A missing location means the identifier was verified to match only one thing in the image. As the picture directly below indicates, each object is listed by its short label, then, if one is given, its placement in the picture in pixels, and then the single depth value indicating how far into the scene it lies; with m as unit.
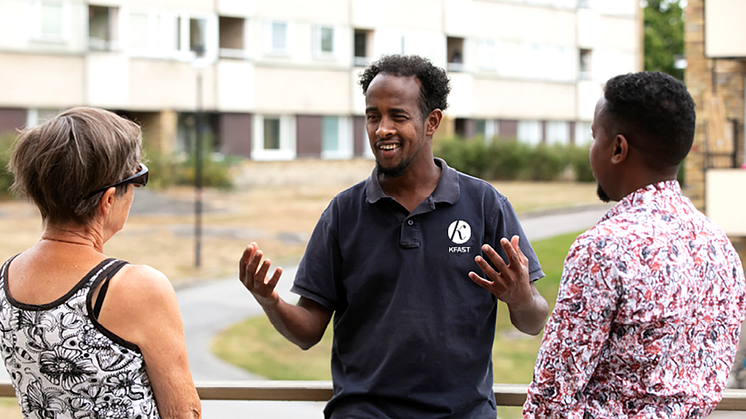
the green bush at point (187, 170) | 24.17
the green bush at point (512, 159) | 29.25
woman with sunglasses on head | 1.80
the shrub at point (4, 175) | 20.88
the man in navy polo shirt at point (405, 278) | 2.40
